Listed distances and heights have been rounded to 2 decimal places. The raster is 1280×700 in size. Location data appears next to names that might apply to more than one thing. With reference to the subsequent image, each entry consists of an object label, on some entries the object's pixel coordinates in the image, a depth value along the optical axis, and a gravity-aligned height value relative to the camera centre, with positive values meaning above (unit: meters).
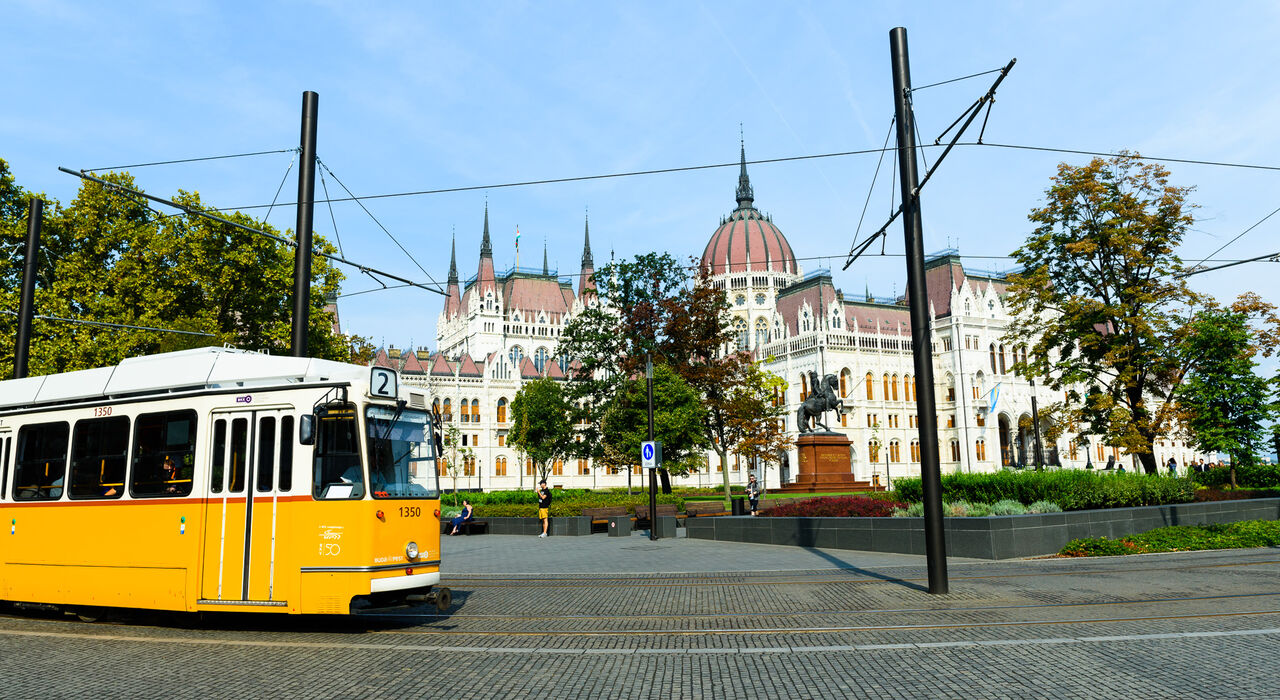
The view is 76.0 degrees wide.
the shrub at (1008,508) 16.92 -0.92
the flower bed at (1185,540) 16.06 -1.59
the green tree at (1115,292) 27.30 +5.90
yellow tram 8.78 -0.20
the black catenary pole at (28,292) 15.66 +3.54
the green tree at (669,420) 31.95 +1.88
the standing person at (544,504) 24.97 -1.06
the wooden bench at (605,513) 27.58 -1.53
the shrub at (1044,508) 17.09 -0.93
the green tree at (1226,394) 25.50 +2.09
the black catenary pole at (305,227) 11.88 +3.60
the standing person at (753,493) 33.41 -1.12
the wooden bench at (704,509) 29.37 -1.56
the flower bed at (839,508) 18.59 -1.00
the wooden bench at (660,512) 27.03 -1.56
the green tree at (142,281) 28.62 +7.15
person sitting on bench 26.66 -1.52
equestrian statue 36.91 +2.92
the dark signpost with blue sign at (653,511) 22.45 -1.18
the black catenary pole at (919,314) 10.85 +2.05
